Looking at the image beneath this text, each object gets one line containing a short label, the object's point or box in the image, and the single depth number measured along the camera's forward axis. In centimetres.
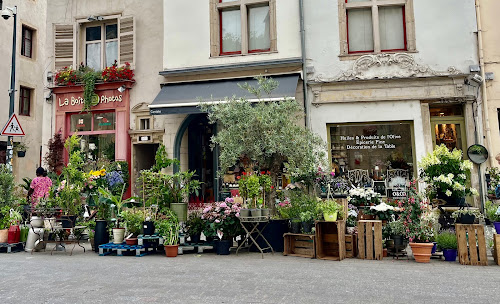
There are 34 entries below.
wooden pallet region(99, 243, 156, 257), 802
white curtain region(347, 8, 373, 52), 1212
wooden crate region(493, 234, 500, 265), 668
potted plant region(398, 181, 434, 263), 703
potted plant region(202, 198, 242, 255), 807
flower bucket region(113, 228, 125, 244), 835
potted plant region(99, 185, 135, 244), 836
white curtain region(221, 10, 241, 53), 1301
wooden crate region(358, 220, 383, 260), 729
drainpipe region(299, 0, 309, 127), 1197
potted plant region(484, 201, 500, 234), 720
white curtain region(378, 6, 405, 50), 1196
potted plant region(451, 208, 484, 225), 710
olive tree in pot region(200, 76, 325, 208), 811
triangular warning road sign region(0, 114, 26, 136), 1050
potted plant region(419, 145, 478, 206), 755
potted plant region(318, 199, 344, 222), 743
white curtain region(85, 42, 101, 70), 1480
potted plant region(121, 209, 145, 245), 847
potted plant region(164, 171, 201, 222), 895
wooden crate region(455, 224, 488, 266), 668
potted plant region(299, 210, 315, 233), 766
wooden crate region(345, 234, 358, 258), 757
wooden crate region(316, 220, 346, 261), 738
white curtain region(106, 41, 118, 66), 1460
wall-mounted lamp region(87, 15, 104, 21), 1445
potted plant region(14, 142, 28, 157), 1889
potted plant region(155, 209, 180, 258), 792
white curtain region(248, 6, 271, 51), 1278
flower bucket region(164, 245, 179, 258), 789
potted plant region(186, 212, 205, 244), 840
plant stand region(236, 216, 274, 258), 762
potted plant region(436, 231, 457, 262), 711
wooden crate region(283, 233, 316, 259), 767
